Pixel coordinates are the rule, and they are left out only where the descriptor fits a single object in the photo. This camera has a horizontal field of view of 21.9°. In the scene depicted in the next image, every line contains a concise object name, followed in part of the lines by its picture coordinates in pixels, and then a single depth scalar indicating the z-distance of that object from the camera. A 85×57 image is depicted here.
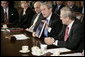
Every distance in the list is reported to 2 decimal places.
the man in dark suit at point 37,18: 4.66
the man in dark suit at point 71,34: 3.10
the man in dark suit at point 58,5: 7.65
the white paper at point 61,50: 2.72
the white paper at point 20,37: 3.60
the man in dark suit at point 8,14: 6.18
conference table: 2.68
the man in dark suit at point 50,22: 3.88
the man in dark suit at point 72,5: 7.08
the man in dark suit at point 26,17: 5.77
